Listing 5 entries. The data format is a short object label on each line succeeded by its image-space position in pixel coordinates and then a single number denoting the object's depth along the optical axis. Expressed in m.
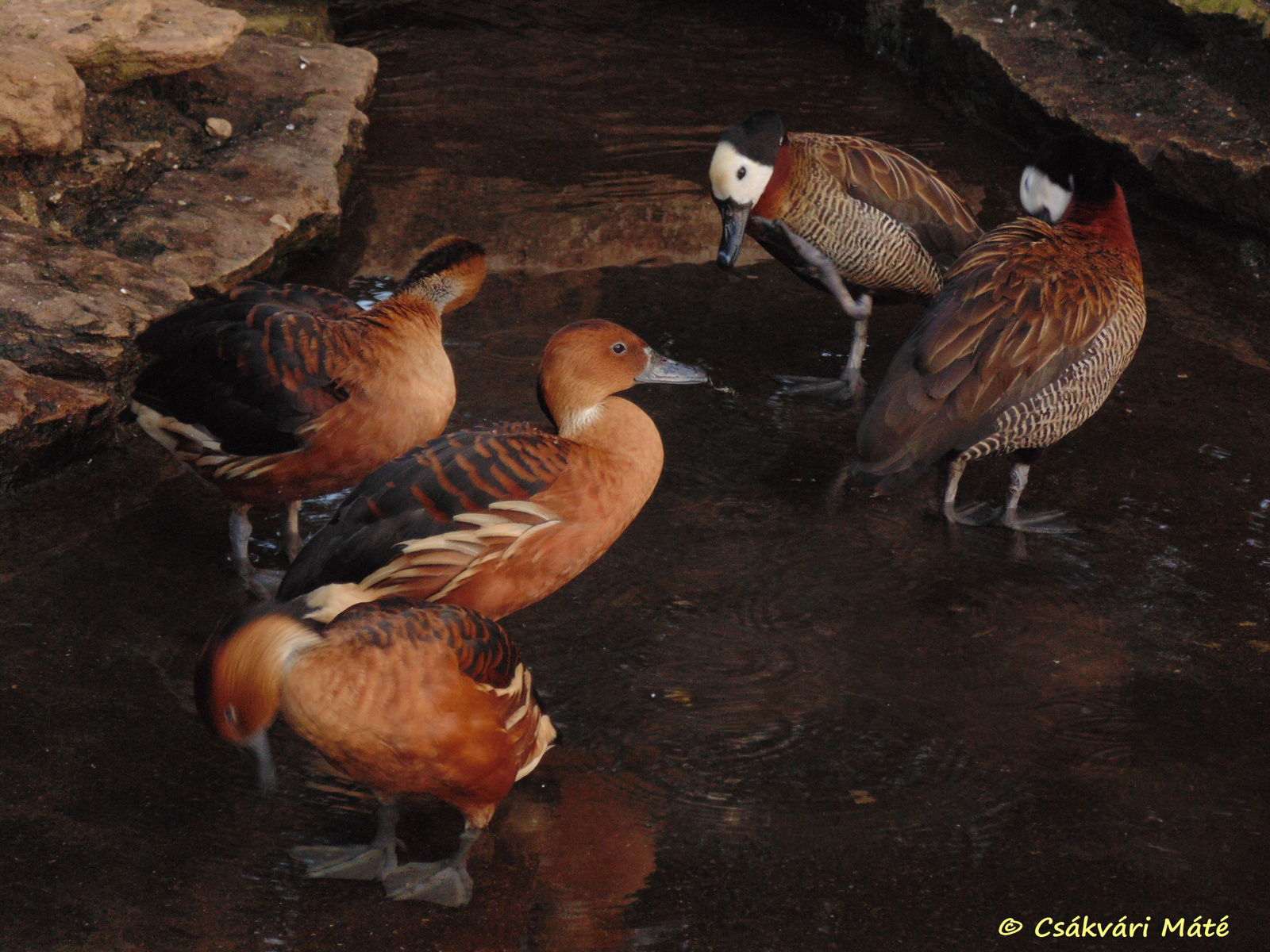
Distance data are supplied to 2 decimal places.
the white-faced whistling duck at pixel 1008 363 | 4.45
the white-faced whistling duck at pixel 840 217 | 5.47
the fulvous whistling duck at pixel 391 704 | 2.75
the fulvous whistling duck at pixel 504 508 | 3.46
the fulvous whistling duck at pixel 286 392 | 4.00
